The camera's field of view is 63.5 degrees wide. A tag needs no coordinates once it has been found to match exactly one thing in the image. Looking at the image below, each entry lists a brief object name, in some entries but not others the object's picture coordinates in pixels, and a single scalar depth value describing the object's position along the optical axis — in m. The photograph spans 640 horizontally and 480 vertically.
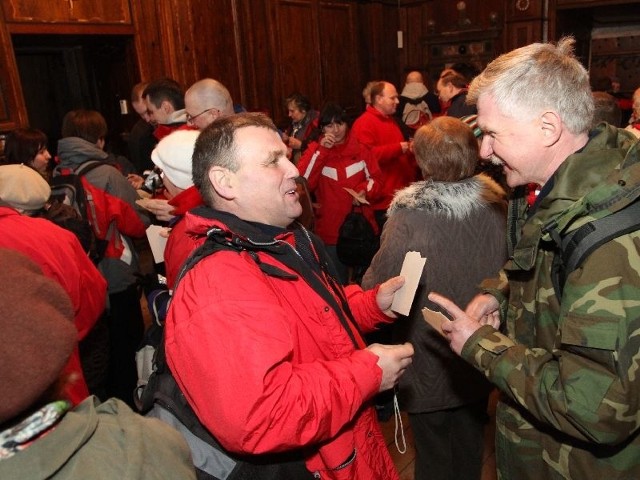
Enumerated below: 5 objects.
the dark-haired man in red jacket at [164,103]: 3.71
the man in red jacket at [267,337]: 1.17
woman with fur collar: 2.08
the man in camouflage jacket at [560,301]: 1.17
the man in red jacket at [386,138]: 4.77
